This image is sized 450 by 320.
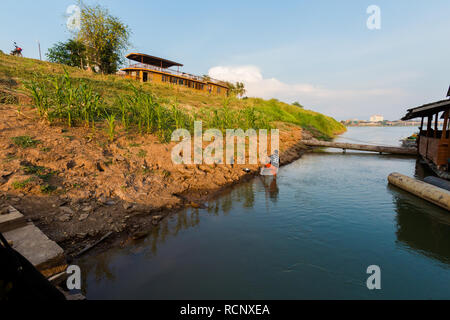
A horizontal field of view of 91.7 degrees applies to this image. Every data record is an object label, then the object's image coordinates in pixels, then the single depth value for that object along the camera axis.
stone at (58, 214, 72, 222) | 4.34
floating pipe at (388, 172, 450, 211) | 6.55
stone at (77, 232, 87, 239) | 4.18
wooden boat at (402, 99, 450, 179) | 9.48
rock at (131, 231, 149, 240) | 4.46
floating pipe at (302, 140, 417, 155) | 16.44
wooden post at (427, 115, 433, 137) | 12.45
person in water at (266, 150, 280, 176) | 10.27
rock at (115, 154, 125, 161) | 6.92
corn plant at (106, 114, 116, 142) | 7.58
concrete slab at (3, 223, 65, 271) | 3.04
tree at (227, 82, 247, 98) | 65.44
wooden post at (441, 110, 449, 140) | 9.80
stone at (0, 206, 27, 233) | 3.48
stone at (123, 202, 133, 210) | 5.33
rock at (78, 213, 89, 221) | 4.54
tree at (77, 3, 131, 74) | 28.50
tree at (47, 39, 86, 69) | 35.44
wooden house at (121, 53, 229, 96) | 31.09
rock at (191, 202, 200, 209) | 6.22
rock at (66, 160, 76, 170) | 5.85
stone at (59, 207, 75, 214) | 4.58
